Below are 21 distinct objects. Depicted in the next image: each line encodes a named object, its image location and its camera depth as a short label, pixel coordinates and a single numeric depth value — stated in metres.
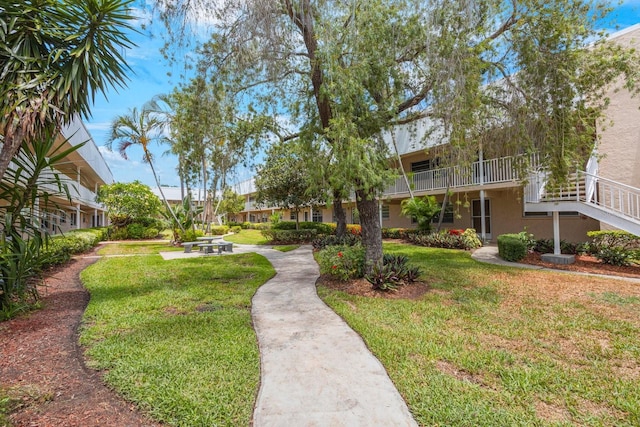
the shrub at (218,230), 27.02
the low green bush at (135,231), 22.14
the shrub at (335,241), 13.54
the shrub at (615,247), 9.12
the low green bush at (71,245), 9.27
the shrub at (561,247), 10.90
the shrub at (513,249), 10.39
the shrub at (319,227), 22.83
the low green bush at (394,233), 17.96
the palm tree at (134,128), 16.44
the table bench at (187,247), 14.02
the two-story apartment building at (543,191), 9.48
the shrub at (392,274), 6.71
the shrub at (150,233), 22.69
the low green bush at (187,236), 17.67
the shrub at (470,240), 13.48
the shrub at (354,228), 19.71
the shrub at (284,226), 22.69
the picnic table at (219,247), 13.34
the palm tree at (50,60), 4.52
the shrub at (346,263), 7.31
